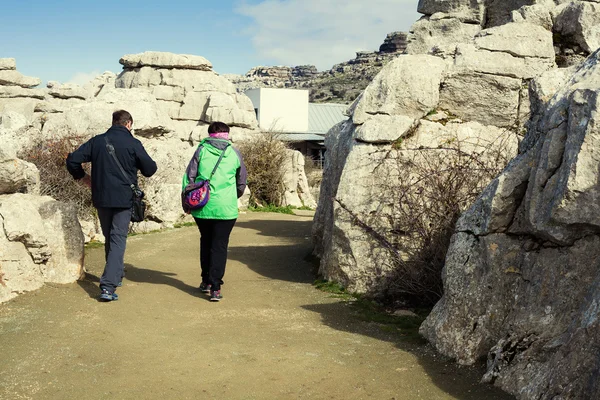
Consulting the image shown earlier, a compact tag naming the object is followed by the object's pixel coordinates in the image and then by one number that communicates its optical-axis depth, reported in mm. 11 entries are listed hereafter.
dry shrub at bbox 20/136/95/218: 10828
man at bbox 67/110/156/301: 6438
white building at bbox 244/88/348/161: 37188
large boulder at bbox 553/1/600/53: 8156
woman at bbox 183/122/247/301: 6535
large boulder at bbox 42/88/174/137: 12555
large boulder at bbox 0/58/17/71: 21578
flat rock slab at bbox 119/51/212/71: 20750
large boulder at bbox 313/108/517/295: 6945
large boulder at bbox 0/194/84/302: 6387
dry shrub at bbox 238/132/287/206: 17884
